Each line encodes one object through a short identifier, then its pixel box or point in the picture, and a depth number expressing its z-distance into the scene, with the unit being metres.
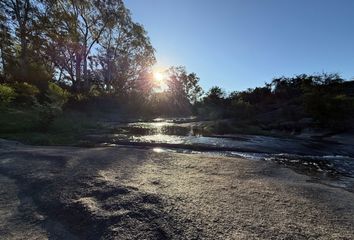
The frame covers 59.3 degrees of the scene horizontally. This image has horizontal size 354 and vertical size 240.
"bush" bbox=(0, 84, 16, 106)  13.21
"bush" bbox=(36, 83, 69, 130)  12.91
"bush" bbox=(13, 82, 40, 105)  20.83
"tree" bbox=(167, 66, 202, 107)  50.91
